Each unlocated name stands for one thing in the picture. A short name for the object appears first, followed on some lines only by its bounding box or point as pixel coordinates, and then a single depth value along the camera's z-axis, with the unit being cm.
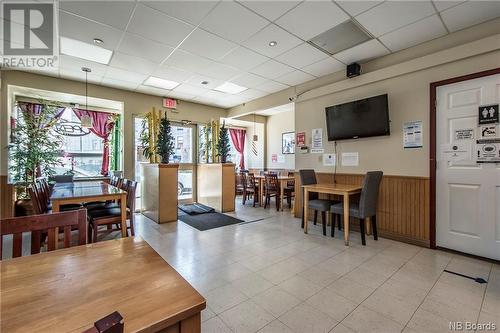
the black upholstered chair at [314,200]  380
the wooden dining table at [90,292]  67
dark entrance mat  434
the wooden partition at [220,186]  548
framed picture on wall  787
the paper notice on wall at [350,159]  411
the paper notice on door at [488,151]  277
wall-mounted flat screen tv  368
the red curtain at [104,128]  588
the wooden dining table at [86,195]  286
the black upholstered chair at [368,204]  331
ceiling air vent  300
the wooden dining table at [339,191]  338
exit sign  595
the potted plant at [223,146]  582
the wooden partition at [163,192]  454
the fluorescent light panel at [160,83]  479
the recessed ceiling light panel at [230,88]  513
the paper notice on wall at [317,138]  463
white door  281
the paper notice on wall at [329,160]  444
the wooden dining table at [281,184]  585
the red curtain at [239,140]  900
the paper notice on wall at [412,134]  337
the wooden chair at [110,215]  322
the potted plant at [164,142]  478
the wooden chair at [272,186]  599
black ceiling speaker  392
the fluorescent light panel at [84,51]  336
